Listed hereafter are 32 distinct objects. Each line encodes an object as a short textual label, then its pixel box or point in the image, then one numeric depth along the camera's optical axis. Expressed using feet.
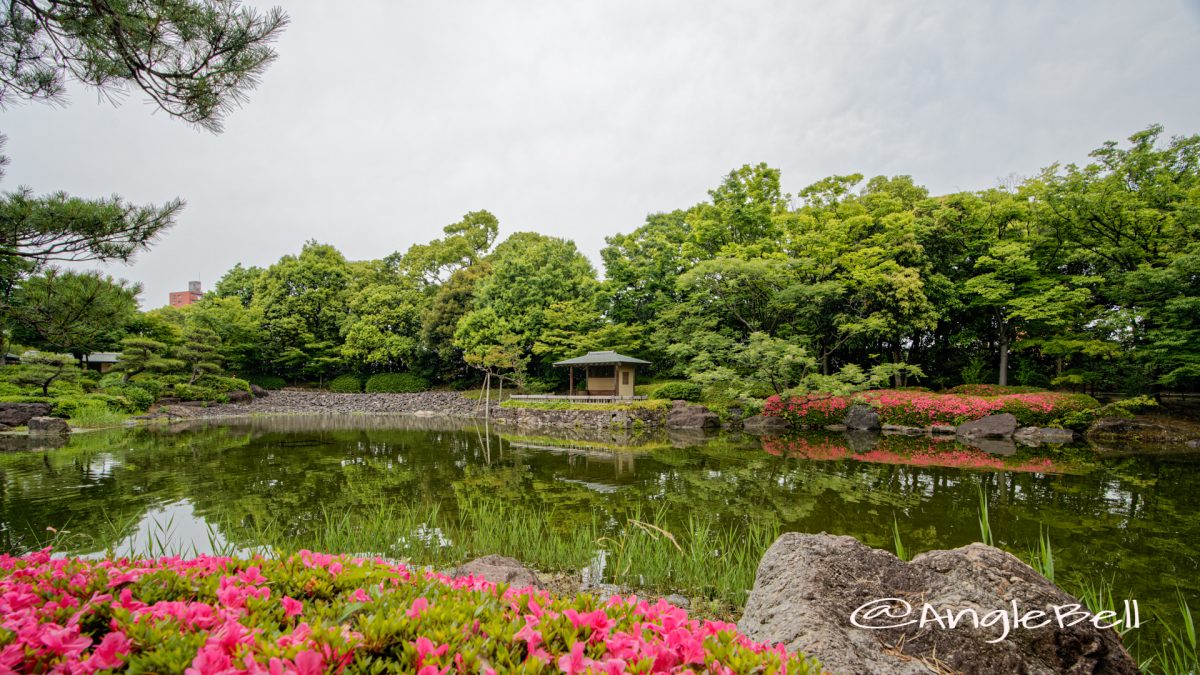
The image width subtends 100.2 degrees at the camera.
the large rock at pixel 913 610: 5.87
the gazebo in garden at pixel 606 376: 63.21
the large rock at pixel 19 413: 41.78
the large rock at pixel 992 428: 42.75
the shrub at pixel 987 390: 51.19
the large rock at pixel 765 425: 50.42
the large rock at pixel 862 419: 49.16
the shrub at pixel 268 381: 97.19
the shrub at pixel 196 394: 65.82
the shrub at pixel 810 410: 51.24
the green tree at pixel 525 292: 77.36
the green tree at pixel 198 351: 68.69
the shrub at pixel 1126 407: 42.32
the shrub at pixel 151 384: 60.23
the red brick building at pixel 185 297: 176.57
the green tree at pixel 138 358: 59.88
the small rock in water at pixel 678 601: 11.37
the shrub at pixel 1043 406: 43.37
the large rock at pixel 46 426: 40.55
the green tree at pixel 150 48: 9.38
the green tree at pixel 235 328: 87.66
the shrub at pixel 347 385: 94.89
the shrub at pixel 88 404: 45.83
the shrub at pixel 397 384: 91.97
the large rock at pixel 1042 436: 40.55
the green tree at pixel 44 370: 48.60
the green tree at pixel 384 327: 94.79
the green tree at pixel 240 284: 110.63
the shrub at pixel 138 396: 55.31
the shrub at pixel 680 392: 61.52
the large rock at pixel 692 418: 54.08
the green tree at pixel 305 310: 97.30
